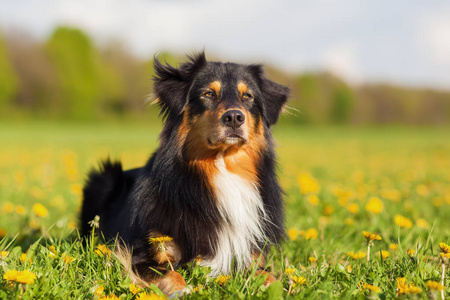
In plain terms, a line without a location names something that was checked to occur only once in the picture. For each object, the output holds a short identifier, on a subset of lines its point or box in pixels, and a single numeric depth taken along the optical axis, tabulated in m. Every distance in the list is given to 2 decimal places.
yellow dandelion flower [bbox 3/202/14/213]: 4.67
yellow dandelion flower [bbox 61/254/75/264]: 2.55
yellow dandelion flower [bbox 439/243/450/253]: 2.32
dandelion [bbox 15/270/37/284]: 2.02
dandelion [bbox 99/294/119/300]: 2.11
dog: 2.84
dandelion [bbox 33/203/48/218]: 3.26
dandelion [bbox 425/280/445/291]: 2.01
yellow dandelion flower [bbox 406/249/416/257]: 2.73
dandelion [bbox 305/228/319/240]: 3.45
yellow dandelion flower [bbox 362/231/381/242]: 2.67
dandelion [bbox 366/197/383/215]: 3.57
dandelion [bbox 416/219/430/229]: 4.29
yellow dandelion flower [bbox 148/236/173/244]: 2.42
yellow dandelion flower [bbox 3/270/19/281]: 2.03
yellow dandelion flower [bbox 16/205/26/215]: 4.27
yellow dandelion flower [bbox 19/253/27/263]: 2.62
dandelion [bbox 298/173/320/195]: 4.64
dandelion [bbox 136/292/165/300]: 1.87
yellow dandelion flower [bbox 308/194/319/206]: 4.59
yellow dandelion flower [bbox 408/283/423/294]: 1.95
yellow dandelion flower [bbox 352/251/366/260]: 3.00
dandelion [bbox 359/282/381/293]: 2.10
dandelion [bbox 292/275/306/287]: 2.30
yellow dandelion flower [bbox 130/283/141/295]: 2.24
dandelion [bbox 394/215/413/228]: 3.23
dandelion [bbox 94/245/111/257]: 2.68
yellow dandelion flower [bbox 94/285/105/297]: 2.27
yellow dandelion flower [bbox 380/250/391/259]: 2.84
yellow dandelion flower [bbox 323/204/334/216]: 4.93
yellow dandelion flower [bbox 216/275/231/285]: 2.39
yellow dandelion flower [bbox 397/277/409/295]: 2.01
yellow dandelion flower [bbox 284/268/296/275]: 2.38
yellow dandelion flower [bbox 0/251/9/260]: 2.56
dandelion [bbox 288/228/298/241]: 3.53
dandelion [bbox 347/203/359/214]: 4.54
